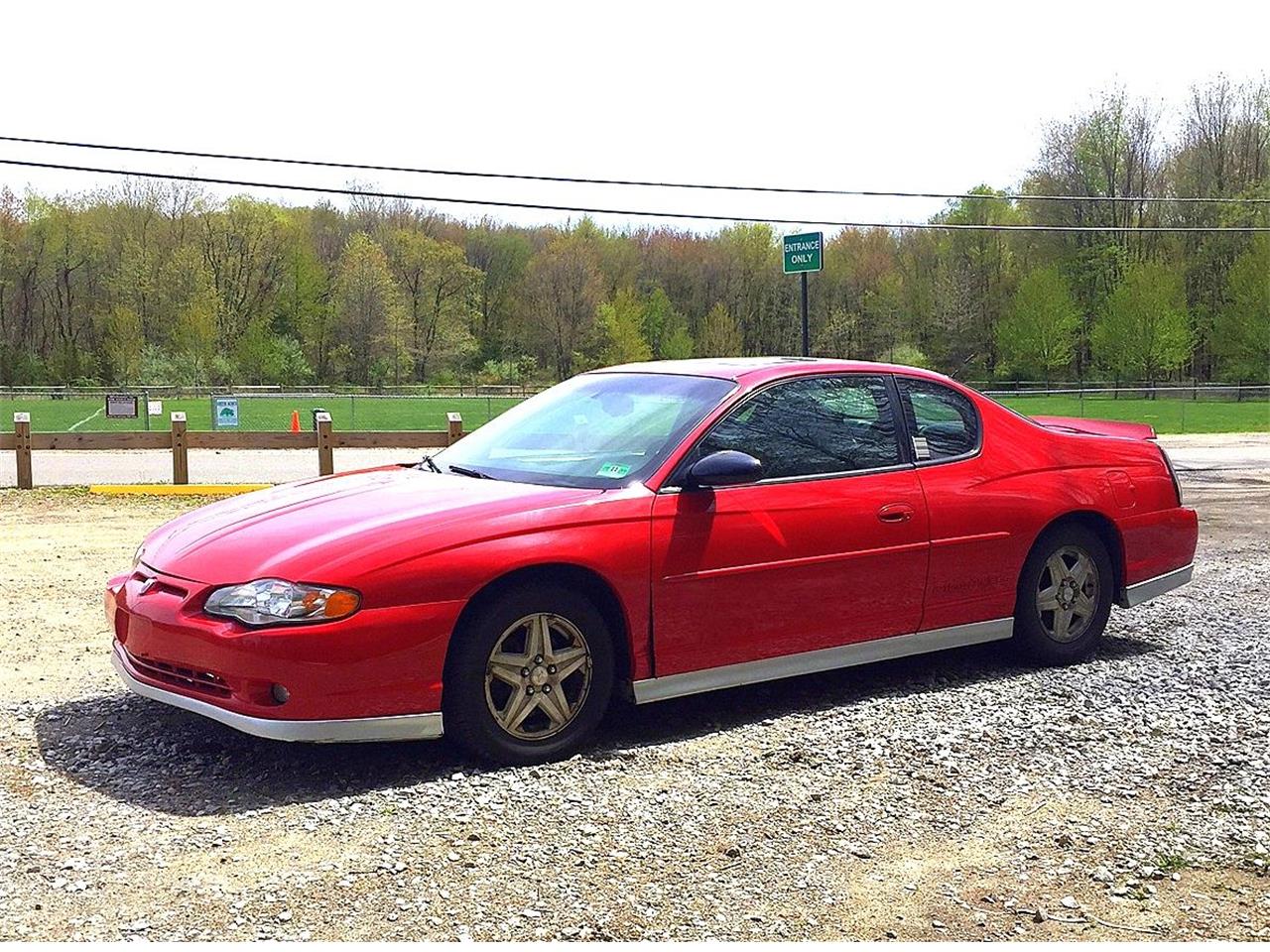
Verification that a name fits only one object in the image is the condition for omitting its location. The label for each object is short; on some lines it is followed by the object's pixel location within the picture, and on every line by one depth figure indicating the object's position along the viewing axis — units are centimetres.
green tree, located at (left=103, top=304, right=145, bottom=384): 7469
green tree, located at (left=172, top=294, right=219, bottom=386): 7381
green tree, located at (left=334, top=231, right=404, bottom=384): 8075
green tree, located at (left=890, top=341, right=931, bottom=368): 7294
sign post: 1733
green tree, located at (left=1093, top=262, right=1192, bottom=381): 6438
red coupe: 485
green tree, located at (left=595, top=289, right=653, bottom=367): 8006
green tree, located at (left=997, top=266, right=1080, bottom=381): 6781
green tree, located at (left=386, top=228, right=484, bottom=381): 8475
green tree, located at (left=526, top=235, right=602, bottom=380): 8231
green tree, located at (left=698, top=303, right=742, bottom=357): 8344
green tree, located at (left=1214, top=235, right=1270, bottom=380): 6200
